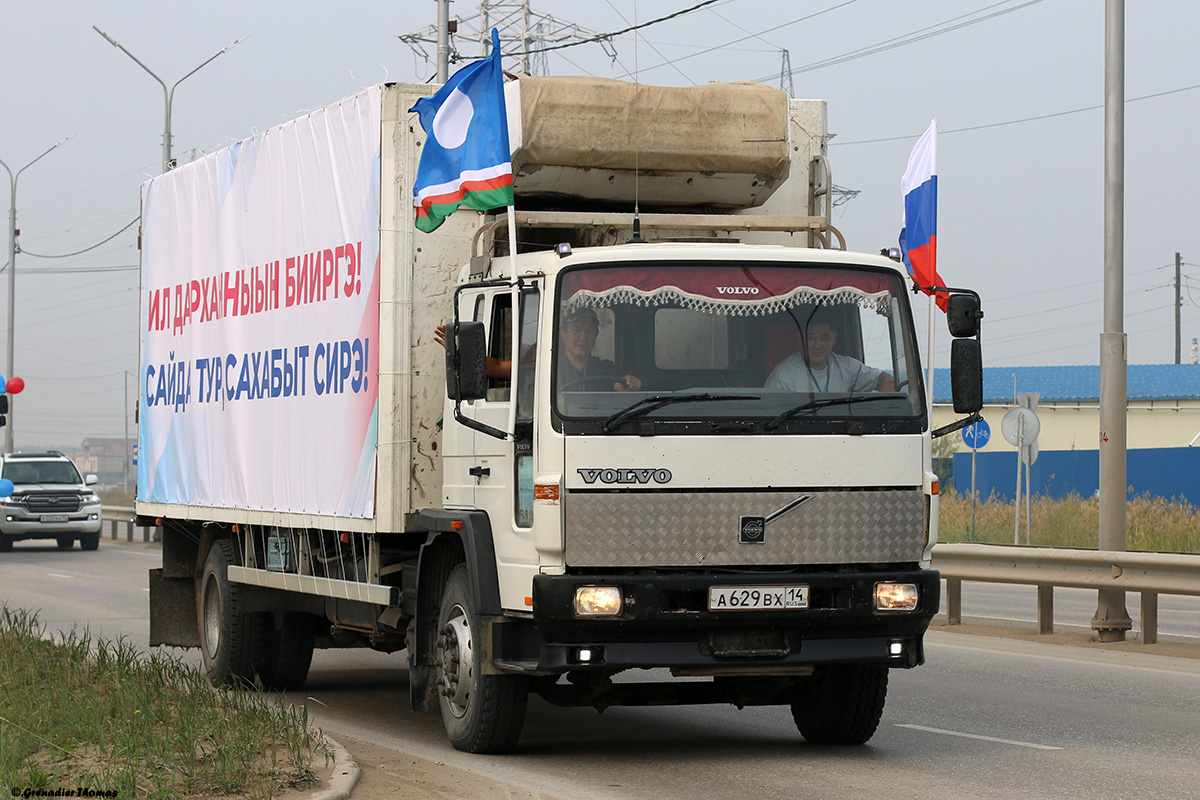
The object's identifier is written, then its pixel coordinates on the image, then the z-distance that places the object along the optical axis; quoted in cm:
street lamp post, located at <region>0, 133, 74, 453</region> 5284
